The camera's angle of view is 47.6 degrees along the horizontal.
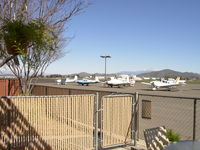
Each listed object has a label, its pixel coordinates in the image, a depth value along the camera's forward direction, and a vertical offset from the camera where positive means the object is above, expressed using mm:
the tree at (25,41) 2896 +423
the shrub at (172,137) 6718 -1864
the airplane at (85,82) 54031 -2075
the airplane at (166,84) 39344 -1728
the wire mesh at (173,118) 9852 -2363
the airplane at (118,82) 45803 -1727
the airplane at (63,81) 53969 -2012
